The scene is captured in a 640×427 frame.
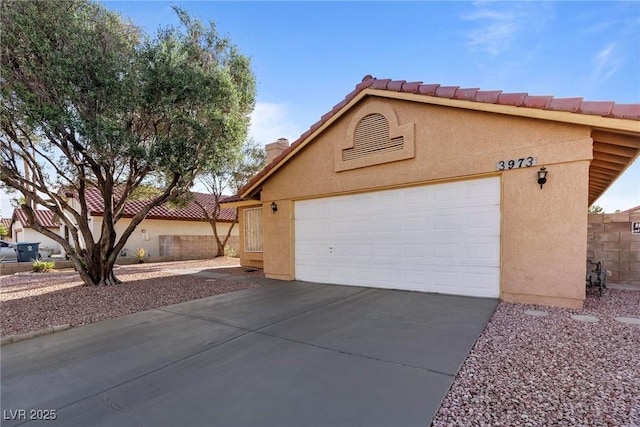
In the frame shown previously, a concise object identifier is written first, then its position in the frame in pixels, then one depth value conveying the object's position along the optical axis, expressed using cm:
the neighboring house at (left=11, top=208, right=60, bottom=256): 2081
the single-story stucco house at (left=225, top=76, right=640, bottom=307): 602
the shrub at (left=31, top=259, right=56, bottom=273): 1372
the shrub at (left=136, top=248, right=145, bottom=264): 1798
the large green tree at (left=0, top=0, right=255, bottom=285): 719
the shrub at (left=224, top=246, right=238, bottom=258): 2174
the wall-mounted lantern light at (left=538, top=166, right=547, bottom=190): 621
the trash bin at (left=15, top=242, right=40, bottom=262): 1566
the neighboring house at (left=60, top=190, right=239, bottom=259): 1897
